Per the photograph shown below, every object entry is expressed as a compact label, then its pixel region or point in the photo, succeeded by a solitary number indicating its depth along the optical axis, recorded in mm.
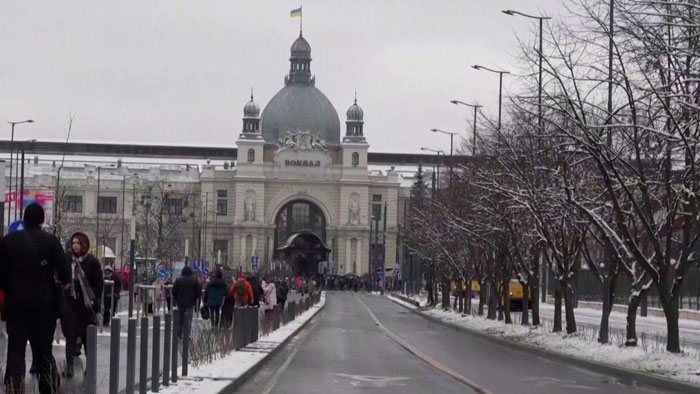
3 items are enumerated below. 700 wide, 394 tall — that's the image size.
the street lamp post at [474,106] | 55562
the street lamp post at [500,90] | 45719
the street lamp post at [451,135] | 68900
